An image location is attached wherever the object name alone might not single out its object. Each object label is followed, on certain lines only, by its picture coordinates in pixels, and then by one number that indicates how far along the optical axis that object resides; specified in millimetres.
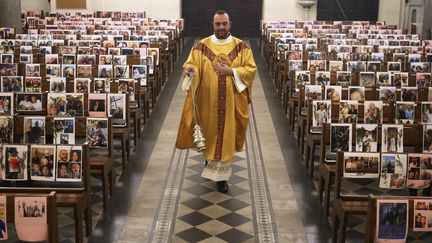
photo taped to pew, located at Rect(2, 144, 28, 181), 6660
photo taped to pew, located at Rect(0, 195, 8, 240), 5281
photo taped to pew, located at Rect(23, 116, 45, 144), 7820
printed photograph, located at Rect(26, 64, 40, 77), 11422
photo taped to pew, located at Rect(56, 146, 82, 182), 6633
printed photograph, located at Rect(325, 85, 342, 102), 9828
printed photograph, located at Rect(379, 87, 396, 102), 10070
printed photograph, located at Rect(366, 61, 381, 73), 12531
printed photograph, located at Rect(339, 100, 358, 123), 8812
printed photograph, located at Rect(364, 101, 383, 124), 8922
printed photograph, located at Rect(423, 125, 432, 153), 7973
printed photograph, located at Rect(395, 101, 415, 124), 9125
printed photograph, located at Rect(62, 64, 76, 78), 11289
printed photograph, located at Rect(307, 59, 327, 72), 12242
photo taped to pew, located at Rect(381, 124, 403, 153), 7734
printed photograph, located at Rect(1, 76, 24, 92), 10434
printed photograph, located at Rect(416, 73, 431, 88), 11492
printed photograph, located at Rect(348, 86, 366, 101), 9891
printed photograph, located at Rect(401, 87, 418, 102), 10047
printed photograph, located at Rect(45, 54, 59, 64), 12375
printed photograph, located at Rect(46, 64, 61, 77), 11344
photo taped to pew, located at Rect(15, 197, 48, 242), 5289
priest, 8281
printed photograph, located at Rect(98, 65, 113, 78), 11094
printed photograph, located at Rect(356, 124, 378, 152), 7781
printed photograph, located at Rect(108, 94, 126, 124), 8906
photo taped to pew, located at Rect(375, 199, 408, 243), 5316
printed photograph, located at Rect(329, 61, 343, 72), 12276
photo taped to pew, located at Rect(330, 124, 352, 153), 7746
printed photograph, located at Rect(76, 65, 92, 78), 11188
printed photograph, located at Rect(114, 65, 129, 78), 11211
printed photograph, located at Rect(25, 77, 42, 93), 10383
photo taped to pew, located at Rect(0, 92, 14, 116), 9047
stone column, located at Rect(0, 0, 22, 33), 19250
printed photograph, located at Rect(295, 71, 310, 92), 11344
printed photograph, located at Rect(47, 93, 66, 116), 8930
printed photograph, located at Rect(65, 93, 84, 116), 8852
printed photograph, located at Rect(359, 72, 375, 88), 11273
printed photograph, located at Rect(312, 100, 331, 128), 8984
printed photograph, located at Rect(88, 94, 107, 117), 8875
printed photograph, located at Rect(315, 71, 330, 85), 11164
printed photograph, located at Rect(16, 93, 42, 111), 9109
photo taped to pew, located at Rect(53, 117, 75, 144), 7730
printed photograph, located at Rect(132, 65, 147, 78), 11609
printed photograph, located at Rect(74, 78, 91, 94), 10023
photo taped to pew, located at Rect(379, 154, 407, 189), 6555
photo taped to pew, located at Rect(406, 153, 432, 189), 6598
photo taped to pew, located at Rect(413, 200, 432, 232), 5340
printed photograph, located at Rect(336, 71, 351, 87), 11219
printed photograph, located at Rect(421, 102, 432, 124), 9156
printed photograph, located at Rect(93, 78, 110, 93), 10078
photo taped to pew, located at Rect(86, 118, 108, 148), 7816
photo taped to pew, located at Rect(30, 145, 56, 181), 6617
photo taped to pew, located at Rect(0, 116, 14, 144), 7879
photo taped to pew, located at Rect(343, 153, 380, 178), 6582
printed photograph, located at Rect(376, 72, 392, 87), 11258
